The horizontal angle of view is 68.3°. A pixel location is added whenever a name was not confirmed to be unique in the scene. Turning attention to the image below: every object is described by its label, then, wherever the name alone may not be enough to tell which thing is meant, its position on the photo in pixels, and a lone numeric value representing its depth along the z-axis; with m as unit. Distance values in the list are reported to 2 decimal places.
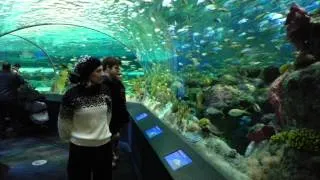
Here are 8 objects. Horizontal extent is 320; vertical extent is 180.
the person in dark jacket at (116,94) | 2.88
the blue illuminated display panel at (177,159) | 2.32
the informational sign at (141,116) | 4.23
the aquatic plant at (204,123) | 2.87
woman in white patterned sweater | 2.21
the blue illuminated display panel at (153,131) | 3.25
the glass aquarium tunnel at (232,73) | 1.73
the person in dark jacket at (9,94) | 5.63
